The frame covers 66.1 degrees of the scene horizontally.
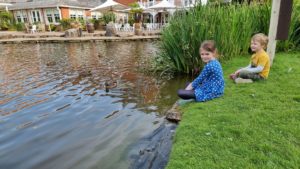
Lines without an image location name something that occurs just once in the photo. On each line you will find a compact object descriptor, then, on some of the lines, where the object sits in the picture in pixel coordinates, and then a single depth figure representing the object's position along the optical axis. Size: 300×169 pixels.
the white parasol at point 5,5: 27.28
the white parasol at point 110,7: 20.94
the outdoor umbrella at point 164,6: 19.59
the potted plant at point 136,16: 19.25
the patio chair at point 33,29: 22.42
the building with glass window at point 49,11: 27.70
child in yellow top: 4.20
